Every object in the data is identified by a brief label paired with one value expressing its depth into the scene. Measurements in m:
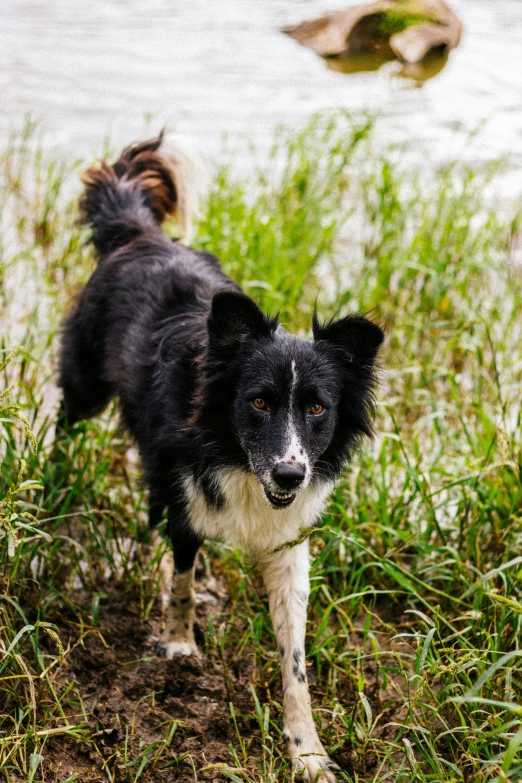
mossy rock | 11.81
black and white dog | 3.20
